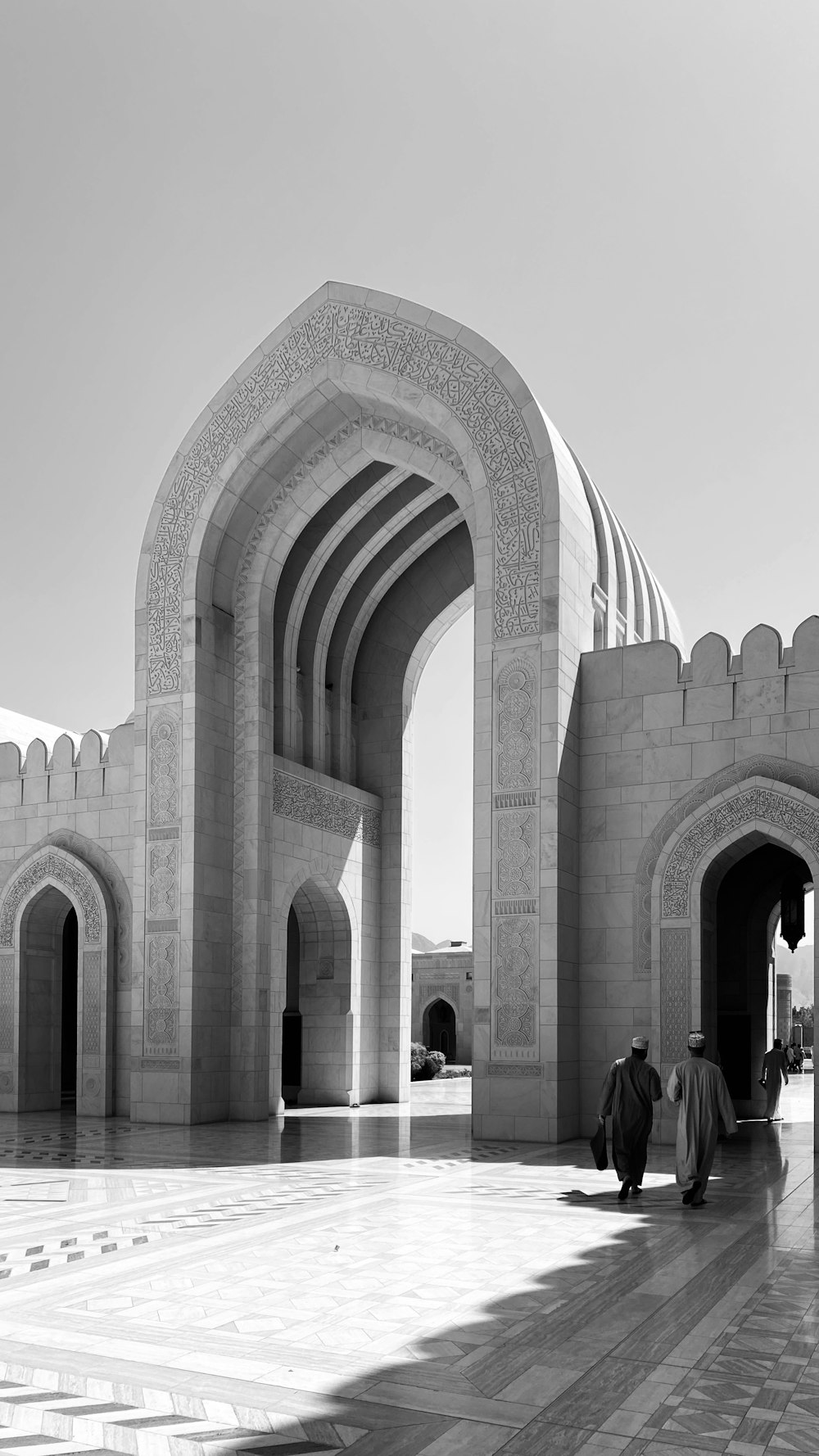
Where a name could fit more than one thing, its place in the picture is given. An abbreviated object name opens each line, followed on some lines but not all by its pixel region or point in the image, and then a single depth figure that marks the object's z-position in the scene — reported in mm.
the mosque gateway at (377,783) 10047
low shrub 21312
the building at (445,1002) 26922
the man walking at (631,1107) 6902
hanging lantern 13130
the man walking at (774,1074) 11312
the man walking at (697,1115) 6645
